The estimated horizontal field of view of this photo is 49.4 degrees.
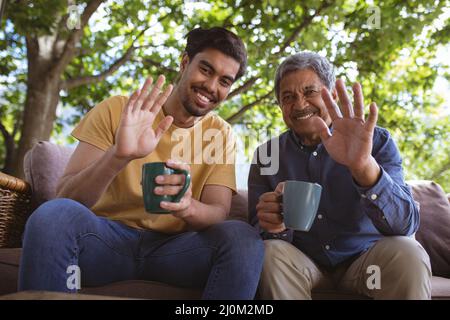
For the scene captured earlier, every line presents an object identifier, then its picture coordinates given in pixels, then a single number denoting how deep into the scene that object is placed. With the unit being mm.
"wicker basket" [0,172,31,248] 1897
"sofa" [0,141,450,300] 1648
